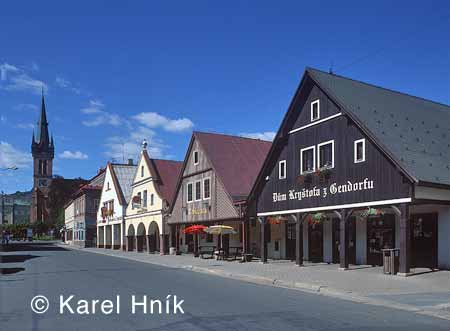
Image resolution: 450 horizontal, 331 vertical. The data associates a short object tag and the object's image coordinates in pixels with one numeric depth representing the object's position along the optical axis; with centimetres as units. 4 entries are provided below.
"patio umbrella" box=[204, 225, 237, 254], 3156
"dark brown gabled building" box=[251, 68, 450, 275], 2102
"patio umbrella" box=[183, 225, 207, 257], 3475
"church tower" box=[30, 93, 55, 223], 14925
